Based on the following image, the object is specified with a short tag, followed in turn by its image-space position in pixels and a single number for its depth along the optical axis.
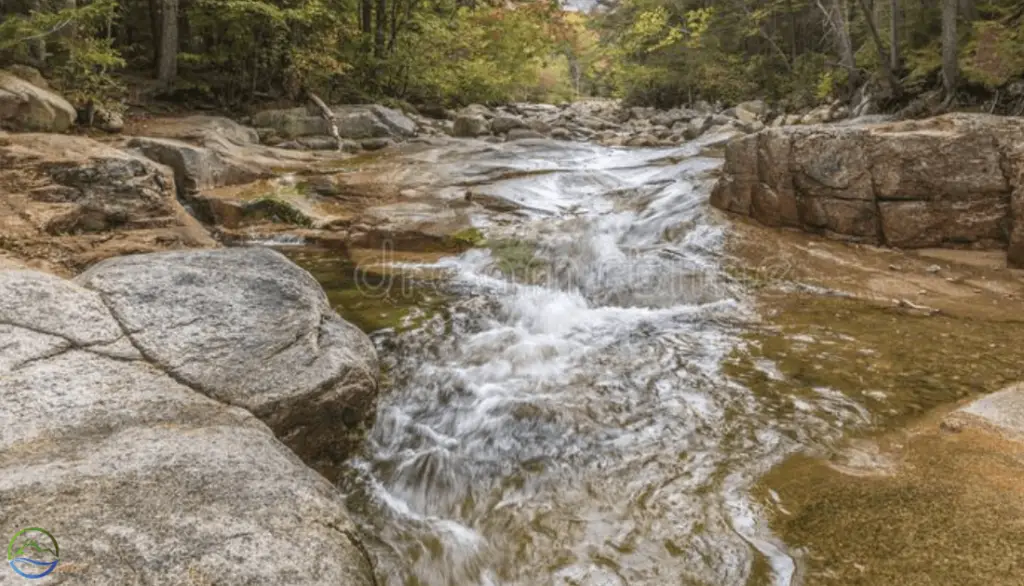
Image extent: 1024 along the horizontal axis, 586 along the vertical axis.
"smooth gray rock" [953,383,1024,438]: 2.91
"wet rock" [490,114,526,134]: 15.98
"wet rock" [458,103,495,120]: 18.23
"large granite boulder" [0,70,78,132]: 7.57
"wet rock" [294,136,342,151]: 12.31
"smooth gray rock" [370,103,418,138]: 14.13
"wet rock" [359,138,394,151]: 12.90
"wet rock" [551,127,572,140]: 16.23
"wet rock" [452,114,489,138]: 15.56
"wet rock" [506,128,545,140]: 14.68
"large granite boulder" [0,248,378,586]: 1.77
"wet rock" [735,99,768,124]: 17.50
